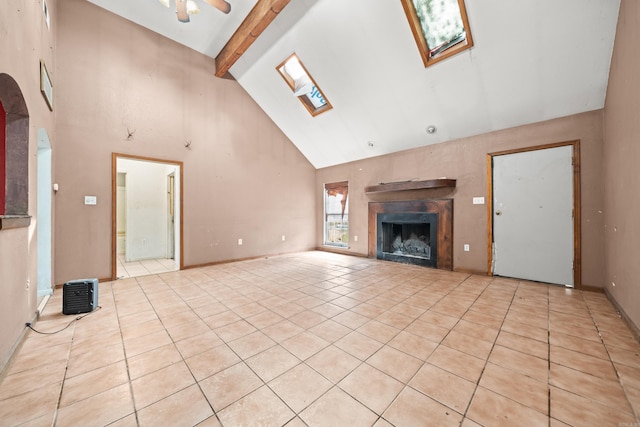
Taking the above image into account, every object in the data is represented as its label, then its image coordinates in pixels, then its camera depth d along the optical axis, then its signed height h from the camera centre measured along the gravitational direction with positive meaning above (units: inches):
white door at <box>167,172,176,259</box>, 221.3 -5.4
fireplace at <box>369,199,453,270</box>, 172.9 -15.1
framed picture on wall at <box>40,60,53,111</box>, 97.9 +57.0
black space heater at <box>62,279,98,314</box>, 98.0 -34.2
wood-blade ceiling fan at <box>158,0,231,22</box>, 115.1 +103.0
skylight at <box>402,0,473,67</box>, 117.4 +96.6
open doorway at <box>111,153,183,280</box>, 208.8 -0.6
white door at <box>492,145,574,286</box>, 130.7 -1.1
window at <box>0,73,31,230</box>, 75.8 +19.0
